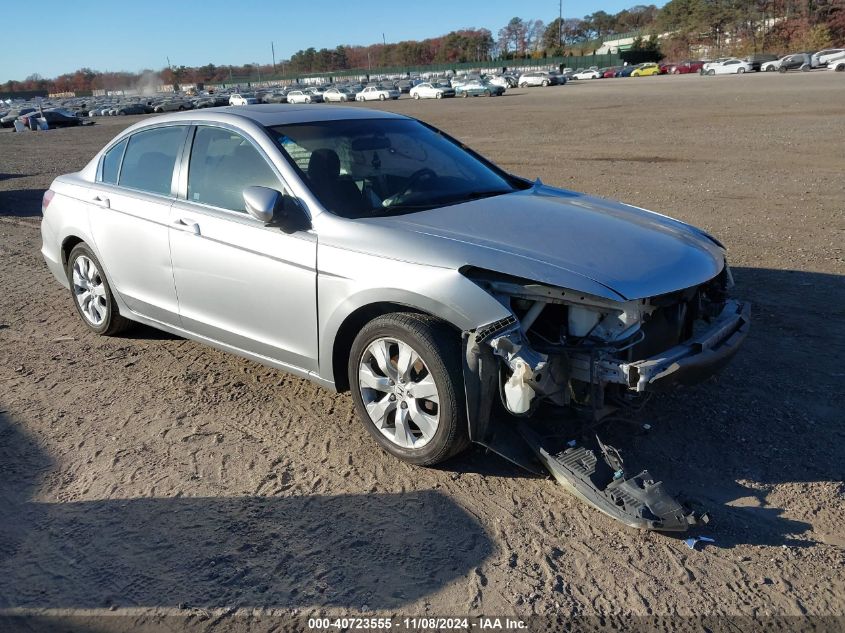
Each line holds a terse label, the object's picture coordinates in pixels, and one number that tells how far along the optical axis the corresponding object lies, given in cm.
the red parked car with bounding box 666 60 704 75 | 7819
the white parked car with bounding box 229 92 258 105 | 6138
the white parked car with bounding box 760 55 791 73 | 6275
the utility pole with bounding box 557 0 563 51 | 13612
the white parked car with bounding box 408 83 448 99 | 6166
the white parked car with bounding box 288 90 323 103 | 6971
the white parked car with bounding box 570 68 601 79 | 8188
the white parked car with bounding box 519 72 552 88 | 7150
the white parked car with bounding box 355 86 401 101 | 6488
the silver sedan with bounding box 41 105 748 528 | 341
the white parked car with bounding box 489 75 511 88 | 6621
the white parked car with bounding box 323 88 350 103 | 6850
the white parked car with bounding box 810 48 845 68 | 5812
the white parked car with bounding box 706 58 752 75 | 6572
